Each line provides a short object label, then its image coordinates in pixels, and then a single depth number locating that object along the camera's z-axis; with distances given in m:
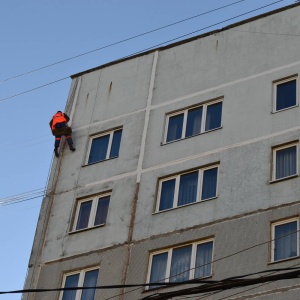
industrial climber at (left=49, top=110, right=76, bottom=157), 31.92
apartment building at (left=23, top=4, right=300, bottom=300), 25.45
